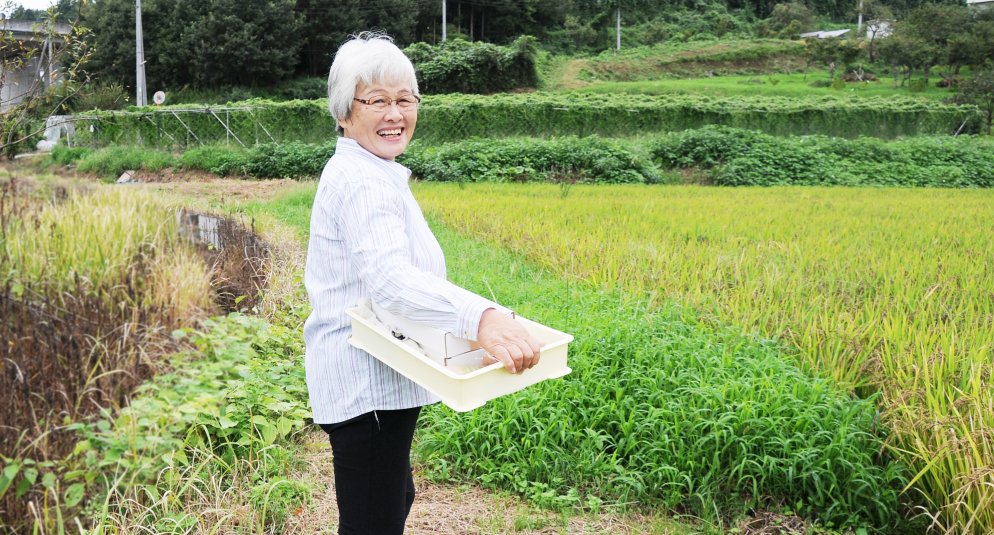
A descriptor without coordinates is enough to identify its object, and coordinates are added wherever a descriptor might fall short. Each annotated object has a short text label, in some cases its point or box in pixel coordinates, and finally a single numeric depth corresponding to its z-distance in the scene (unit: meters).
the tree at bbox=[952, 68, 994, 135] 23.94
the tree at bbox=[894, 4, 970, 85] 33.09
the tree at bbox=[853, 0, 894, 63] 35.78
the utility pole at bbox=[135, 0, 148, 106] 17.30
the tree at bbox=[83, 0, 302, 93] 29.33
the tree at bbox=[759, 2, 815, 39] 43.50
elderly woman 1.59
